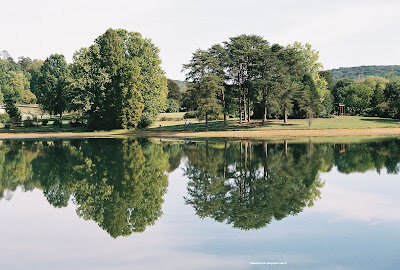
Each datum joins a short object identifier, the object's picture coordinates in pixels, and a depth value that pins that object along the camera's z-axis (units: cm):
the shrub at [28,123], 8951
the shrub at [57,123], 8798
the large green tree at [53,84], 9300
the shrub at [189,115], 10441
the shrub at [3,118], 9394
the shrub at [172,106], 12950
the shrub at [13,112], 8900
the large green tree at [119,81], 7744
